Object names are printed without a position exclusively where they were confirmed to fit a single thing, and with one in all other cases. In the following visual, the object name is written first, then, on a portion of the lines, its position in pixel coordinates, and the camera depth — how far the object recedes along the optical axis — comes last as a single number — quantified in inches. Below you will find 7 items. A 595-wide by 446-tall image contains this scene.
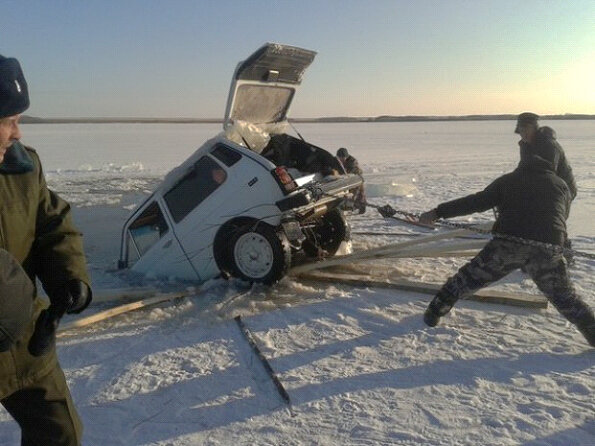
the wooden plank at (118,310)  194.9
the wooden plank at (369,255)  244.5
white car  232.5
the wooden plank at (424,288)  206.7
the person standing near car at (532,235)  166.4
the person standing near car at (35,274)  79.7
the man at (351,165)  406.4
